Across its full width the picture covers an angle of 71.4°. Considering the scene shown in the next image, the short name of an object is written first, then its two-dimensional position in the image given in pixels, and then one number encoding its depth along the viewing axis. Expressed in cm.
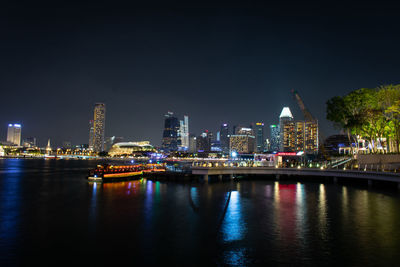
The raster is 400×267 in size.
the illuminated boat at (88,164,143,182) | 6906
